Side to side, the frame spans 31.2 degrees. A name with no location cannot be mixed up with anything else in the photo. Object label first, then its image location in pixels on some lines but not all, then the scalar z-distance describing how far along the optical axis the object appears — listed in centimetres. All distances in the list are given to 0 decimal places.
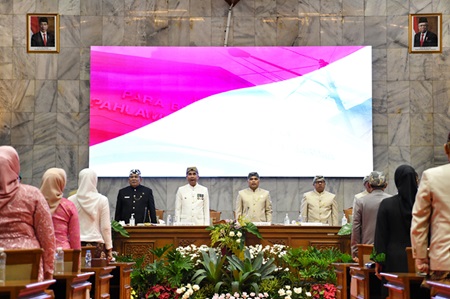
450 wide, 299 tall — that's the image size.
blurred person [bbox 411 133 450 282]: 495
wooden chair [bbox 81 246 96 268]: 726
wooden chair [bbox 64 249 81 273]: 623
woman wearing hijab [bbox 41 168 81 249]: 658
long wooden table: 1112
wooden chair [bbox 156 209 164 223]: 1341
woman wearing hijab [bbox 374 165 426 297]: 643
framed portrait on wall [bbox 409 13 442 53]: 1441
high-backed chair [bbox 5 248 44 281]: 475
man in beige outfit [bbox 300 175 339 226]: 1234
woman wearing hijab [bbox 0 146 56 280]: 507
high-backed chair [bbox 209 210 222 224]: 1296
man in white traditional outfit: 1212
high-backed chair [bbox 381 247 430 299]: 527
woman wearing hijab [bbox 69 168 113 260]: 853
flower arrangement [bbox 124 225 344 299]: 1002
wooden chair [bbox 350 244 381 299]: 739
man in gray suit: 833
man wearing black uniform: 1223
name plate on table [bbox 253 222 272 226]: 1134
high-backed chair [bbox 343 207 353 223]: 1294
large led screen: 1411
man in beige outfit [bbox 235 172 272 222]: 1220
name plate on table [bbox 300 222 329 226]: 1134
